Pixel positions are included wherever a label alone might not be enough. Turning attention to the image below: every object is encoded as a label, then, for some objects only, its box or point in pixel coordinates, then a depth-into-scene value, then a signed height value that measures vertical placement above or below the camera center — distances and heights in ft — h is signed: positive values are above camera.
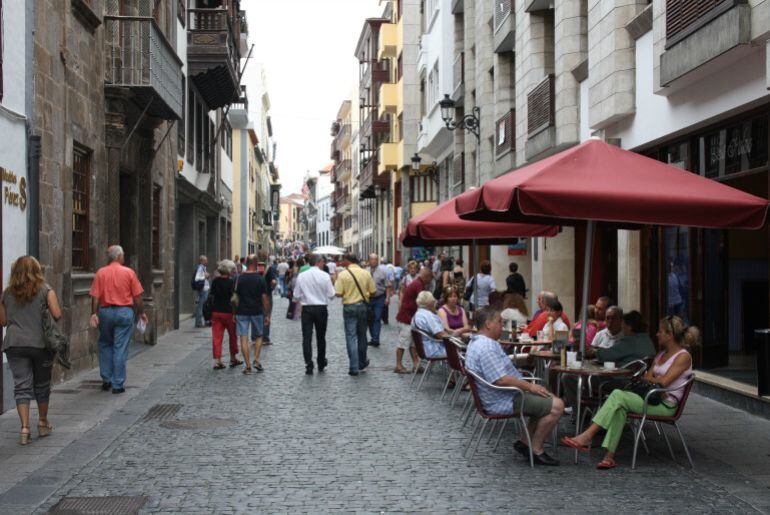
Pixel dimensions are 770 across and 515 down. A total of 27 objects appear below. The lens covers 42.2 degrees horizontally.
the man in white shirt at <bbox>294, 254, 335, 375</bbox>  46.93 -1.97
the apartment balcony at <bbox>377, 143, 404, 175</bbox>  145.27 +15.14
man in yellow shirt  47.62 -1.98
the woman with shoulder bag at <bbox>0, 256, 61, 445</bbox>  29.01 -2.19
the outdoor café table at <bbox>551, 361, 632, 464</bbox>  28.19 -3.26
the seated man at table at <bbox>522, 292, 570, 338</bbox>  39.29 -2.49
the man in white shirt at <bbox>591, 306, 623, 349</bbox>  33.45 -2.37
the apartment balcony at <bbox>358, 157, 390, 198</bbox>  166.30 +13.96
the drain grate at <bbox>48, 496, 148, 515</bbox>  21.08 -5.32
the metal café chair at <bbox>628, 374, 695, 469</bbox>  26.03 -4.20
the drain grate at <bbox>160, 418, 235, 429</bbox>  32.53 -5.43
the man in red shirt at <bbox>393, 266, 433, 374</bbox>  48.80 -2.80
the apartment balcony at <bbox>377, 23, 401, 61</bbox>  151.45 +33.63
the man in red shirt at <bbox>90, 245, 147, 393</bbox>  39.96 -1.91
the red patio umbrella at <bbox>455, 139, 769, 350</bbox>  25.86 +1.66
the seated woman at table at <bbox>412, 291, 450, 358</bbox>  43.21 -2.98
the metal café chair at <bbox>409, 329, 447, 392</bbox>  42.80 -3.82
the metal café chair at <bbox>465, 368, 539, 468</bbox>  26.17 -3.90
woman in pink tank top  26.11 -3.67
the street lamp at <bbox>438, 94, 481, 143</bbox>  81.51 +11.88
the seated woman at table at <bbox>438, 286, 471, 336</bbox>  46.01 -2.58
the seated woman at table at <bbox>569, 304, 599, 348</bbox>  37.24 -2.76
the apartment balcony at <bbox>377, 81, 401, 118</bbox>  147.84 +24.35
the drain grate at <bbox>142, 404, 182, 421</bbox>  34.45 -5.43
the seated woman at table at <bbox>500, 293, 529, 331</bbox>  44.14 -2.39
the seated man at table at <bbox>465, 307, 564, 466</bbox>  26.40 -3.57
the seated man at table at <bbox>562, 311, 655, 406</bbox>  29.73 -2.82
